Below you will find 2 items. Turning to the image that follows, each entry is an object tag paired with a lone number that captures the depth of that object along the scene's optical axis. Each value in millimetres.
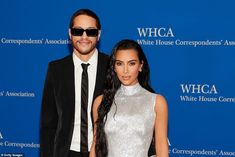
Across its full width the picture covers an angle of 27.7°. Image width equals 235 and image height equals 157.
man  2812
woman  2539
